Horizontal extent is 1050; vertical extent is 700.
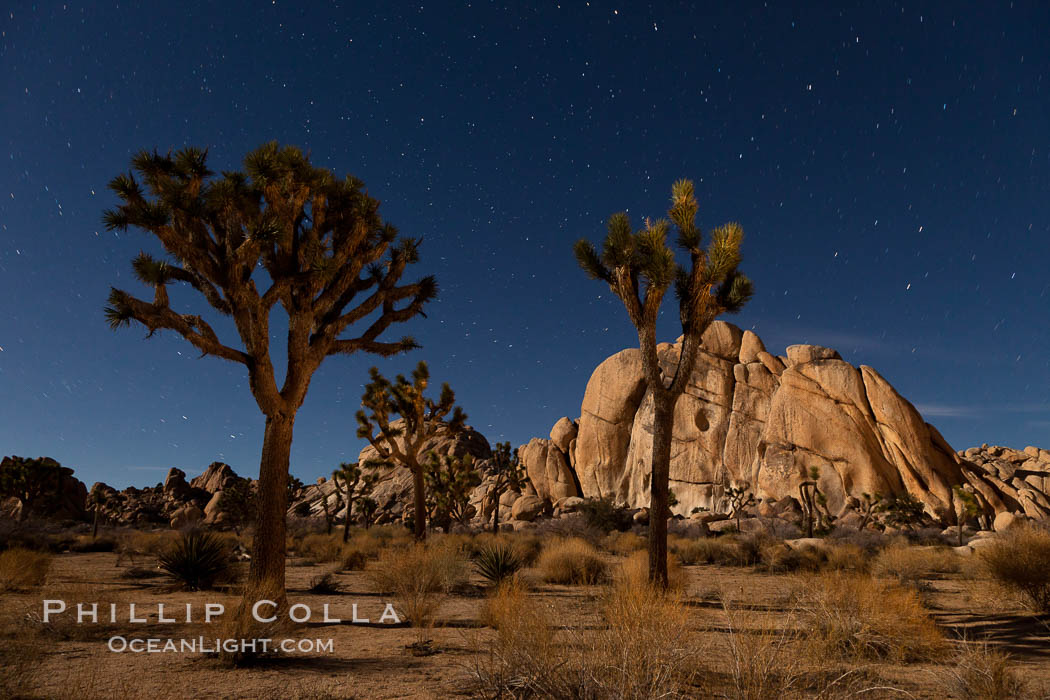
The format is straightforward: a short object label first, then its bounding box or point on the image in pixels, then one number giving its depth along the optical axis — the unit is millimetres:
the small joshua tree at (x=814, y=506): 33594
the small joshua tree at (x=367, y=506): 38028
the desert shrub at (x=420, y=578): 7844
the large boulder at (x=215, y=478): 68269
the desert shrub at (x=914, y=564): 13094
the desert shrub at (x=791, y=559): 15688
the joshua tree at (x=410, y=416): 19750
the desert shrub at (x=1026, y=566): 8602
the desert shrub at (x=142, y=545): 18672
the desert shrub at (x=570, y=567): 12797
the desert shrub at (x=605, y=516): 32781
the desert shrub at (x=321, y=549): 19047
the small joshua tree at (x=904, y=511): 34188
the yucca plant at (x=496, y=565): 11715
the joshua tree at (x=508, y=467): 39219
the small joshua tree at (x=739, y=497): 42675
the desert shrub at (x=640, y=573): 10308
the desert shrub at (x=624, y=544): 21262
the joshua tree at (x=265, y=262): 9227
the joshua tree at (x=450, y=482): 31406
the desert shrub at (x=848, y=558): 14558
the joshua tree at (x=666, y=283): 11109
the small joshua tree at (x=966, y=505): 33634
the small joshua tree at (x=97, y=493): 33081
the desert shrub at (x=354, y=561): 16158
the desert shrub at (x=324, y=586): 11125
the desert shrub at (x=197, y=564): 10914
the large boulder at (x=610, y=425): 52875
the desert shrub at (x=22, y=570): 9359
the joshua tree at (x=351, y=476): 33312
